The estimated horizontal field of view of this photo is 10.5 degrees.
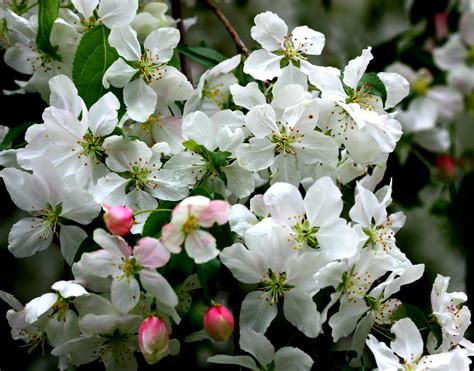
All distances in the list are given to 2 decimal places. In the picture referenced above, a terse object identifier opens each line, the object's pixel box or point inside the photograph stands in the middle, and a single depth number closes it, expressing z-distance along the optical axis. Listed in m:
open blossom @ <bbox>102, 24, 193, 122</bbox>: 1.07
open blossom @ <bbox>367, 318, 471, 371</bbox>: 1.05
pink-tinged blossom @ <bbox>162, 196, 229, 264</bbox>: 1.01
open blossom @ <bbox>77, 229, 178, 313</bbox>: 1.02
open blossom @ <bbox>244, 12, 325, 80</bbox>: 1.08
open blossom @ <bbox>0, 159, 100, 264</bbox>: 1.05
